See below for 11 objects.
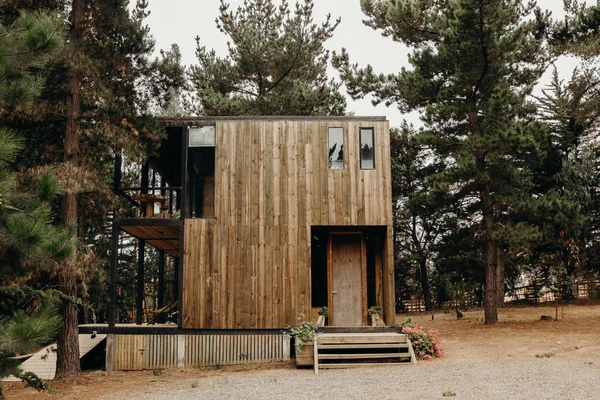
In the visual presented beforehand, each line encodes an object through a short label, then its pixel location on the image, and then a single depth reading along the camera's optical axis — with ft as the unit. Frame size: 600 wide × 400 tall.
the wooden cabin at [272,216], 42.70
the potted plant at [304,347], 38.52
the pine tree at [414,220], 84.17
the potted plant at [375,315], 43.25
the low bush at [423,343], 39.32
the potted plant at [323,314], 42.80
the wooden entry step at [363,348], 37.81
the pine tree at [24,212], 22.81
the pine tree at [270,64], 69.87
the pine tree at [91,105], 37.81
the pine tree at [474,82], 51.96
